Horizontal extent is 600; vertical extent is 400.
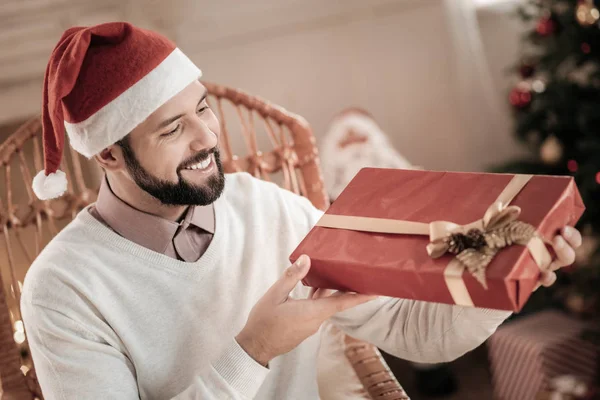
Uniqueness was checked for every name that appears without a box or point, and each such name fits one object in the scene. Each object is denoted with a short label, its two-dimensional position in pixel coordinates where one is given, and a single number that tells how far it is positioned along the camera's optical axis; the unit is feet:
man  3.54
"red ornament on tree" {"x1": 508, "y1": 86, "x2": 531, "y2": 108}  7.55
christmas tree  6.97
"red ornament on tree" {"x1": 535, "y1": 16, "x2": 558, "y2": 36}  7.29
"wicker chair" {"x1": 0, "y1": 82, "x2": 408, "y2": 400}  4.38
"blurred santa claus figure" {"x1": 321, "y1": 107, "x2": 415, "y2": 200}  7.79
